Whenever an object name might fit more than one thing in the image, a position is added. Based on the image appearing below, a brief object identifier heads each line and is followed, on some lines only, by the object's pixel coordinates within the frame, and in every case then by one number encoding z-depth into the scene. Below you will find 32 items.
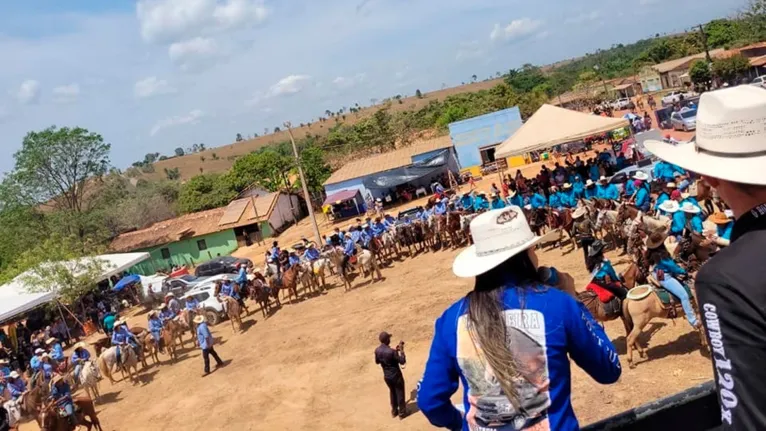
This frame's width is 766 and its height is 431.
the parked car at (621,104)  49.76
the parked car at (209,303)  17.41
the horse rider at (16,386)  12.66
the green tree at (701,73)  47.84
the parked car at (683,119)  28.00
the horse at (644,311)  7.63
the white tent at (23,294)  20.75
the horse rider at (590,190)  14.76
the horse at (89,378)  13.30
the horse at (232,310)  15.87
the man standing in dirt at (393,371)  8.17
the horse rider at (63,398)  10.64
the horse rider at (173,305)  16.73
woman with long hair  2.08
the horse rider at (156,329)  15.01
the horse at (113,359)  14.02
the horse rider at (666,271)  7.36
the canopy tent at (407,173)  33.50
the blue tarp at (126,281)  26.05
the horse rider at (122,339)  13.99
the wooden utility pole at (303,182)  23.78
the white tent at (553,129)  17.97
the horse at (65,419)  10.41
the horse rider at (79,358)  13.50
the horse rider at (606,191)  14.11
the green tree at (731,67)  44.78
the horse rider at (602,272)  7.92
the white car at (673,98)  42.16
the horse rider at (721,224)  7.56
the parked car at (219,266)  24.22
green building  35.97
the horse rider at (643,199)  12.62
